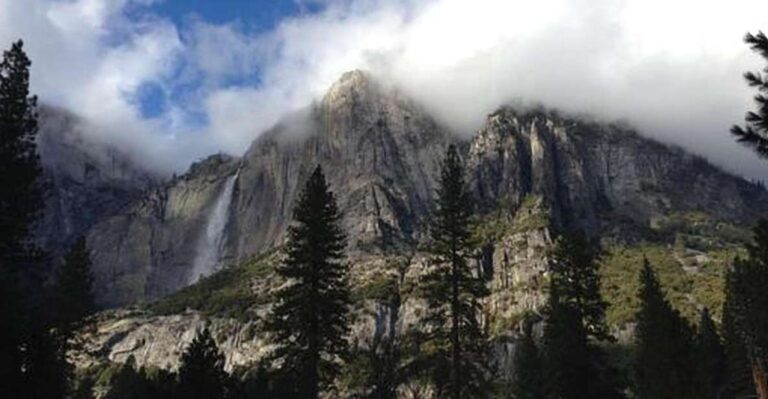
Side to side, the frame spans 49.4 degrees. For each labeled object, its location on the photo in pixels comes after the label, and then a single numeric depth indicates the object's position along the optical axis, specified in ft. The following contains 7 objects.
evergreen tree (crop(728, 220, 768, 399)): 167.12
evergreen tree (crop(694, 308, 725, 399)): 306.55
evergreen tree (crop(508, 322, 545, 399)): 279.69
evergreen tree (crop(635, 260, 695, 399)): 172.96
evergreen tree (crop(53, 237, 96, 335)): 195.31
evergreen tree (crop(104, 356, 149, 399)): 305.71
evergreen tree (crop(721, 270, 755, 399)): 268.21
